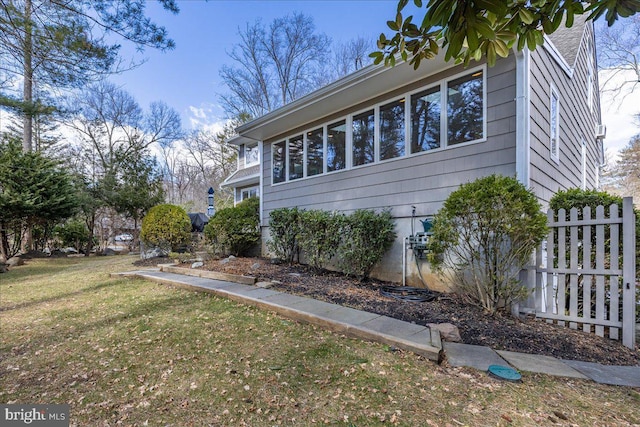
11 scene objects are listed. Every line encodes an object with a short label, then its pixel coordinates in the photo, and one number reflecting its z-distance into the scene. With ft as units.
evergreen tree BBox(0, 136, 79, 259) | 28.27
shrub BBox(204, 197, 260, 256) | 24.79
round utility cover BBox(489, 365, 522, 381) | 7.28
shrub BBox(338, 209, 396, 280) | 17.06
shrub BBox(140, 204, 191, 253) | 27.37
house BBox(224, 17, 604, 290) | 13.85
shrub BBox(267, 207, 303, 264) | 21.23
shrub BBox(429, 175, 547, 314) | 11.14
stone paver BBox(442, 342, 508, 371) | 8.05
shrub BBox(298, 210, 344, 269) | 18.49
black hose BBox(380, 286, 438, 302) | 13.99
